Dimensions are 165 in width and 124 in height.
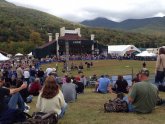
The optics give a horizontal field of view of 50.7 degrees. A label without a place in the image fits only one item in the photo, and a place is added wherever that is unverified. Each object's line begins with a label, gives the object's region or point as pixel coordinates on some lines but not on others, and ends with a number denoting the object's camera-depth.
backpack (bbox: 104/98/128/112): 4.75
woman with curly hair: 3.86
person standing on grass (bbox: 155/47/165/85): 5.87
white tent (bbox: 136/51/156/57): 29.55
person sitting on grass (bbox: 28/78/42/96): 7.45
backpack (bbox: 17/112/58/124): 3.59
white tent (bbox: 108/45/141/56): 42.50
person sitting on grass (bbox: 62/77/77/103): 6.20
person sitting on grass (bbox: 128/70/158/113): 4.49
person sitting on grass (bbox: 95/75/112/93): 8.15
